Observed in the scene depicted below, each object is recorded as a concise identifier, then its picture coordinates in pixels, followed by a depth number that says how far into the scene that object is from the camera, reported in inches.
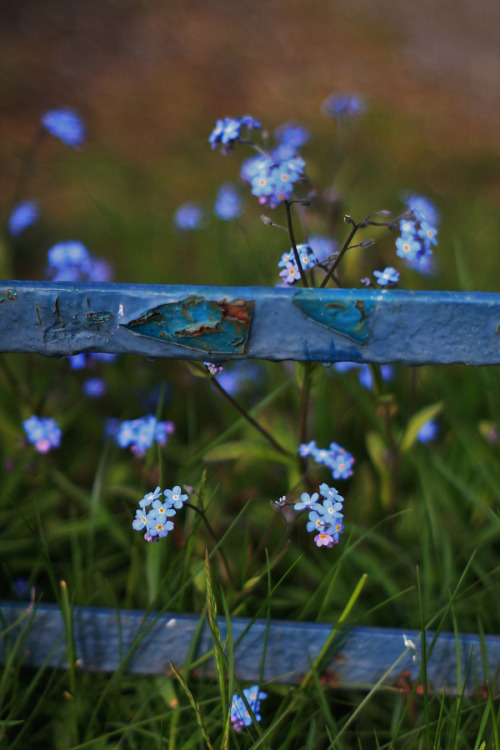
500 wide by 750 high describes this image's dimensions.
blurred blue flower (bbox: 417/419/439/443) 29.6
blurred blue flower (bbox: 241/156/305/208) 24.5
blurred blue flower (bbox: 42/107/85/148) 29.6
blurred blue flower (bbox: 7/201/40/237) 32.1
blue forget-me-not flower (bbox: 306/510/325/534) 23.3
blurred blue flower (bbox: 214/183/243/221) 32.9
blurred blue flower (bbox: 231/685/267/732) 23.9
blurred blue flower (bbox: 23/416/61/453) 27.6
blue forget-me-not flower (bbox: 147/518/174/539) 23.1
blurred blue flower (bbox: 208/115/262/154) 25.3
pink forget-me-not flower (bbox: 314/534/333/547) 23.3
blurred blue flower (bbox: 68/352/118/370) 28.0
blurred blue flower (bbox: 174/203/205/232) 40.3
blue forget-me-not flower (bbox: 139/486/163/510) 23.2
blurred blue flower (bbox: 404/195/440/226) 24.1
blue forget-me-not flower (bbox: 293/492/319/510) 23.5
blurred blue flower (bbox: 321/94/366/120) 31.4
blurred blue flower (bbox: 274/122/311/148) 28.1
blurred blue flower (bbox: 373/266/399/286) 24.6
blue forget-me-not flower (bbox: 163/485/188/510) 23.2
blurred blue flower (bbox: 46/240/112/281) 28.5
